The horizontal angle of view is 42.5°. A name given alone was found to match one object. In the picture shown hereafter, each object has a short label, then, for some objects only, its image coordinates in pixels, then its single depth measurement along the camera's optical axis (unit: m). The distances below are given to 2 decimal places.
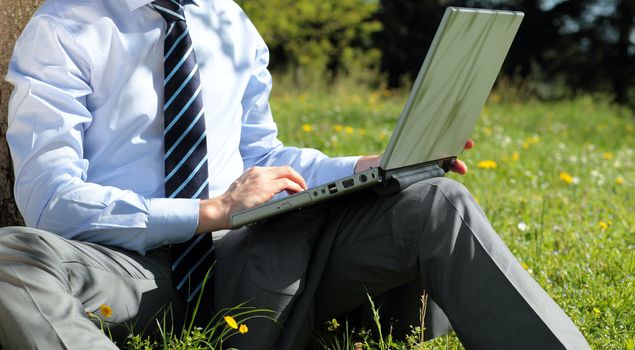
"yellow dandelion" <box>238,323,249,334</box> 1.94
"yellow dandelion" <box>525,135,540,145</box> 6.14
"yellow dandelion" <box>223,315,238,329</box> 1.90
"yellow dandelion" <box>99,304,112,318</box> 1.82
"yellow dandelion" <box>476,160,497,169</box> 4.35
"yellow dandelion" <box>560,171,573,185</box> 4.42
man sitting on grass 1.79
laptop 1.75
